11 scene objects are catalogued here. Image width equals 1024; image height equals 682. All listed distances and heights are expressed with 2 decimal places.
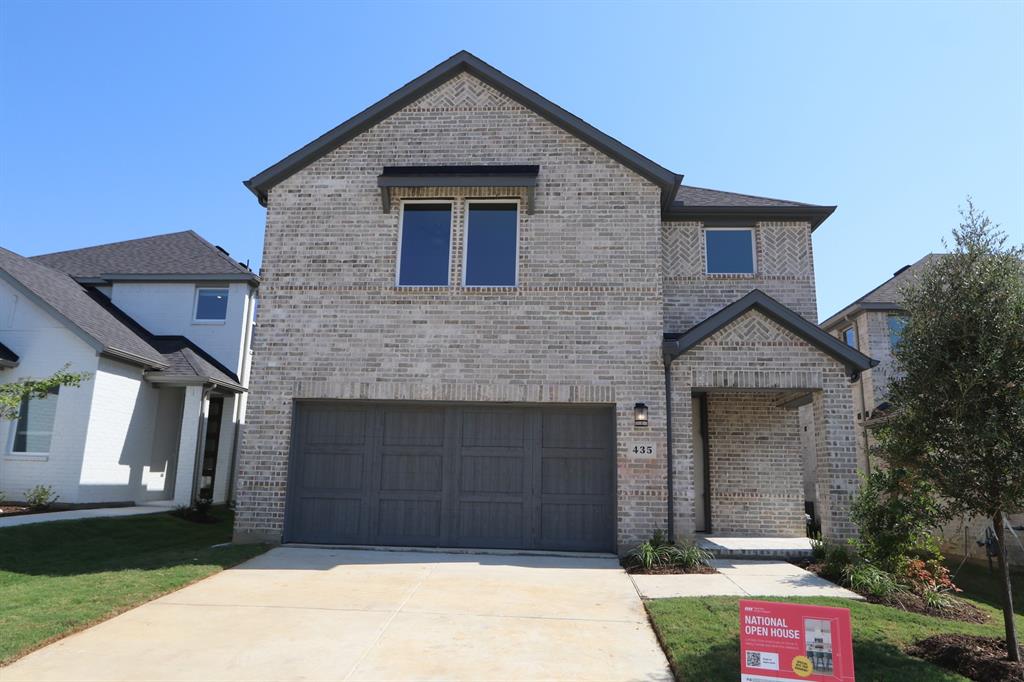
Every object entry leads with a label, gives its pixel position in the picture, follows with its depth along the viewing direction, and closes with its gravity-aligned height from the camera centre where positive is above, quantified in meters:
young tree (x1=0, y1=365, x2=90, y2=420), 13.05 +1.20
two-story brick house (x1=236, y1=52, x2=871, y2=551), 10.90 +2.06
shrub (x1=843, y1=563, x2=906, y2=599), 8.09 -1.42
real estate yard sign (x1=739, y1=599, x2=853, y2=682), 4.25 -1.16
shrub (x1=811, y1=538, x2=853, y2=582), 9.24 -1.31
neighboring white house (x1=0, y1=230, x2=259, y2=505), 14.87 +2.13
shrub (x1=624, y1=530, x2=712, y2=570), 9.62 -1.35
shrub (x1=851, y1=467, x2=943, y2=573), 8.37 -0.75
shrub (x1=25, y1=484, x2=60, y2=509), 14.30 -1.05
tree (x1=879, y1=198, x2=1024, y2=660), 5.90 +0.83
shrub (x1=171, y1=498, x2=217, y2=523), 14.38 -1.32
